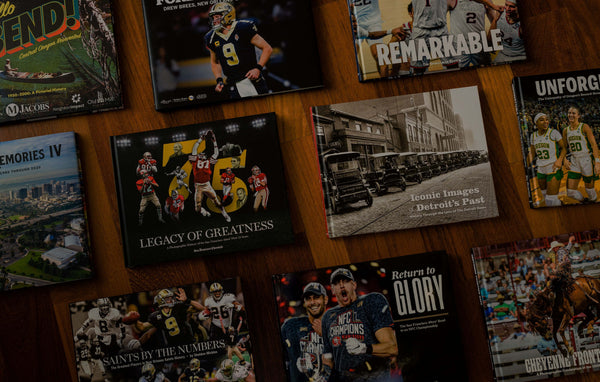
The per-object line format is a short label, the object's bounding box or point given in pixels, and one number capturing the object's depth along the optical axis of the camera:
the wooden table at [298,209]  1.14
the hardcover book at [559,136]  1.16
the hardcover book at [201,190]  1.14
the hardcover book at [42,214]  1.13
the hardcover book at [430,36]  1.17
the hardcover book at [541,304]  1.12
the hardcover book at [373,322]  1.10
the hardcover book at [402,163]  1.15
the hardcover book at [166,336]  1.11
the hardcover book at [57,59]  1.17
